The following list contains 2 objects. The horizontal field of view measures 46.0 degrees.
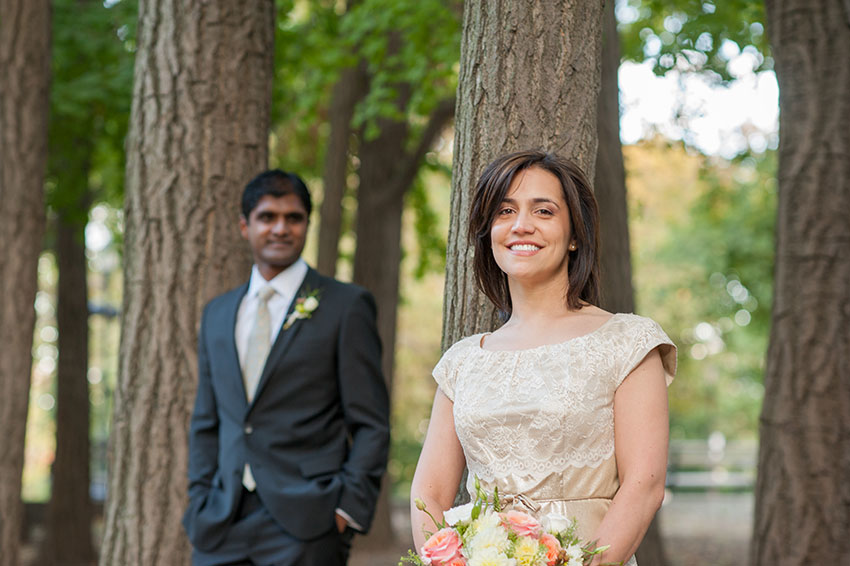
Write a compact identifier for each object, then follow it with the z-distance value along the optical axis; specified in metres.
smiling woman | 2.67
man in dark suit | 4.14
